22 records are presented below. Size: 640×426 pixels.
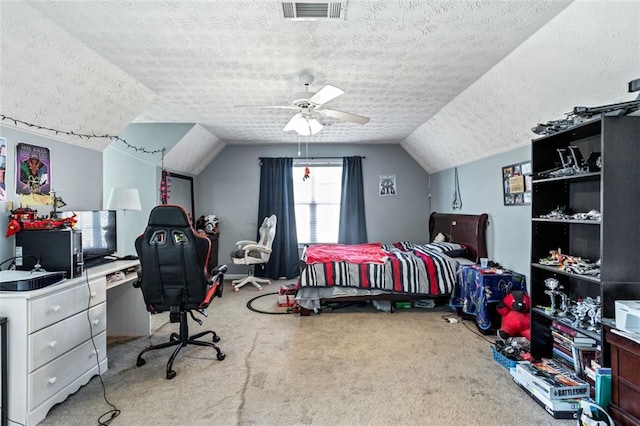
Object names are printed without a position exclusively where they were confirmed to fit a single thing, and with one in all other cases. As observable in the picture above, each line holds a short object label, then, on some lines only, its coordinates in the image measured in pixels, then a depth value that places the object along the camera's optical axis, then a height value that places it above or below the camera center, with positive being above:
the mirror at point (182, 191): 5.11 +0.37
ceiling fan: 2.63 +0.96
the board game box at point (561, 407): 1.99 -1.24
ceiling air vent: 1.92 +1.26
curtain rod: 6.18 +1.05
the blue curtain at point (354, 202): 6.12 +0.19
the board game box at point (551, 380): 2.02 -1.14
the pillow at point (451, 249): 4.37 -0.52
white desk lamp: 3.57 +0.15
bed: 3.89 -0.82
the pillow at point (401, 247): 4.87 -0.56
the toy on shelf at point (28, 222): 2.26 -0.06
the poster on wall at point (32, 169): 2.37 +0.34
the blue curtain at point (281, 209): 5.98 +0.06
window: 6.27 +0.16
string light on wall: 2.27 +0.69
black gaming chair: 2.58 -0.42
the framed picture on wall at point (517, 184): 3.31 +0.30
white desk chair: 5.25 -0.68
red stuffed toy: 2.96 -1.00
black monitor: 2.81 -0.19
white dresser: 1.91 -0.87
